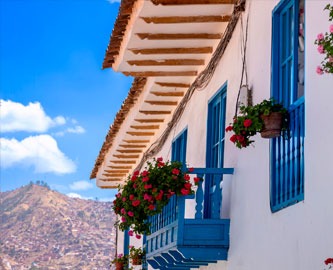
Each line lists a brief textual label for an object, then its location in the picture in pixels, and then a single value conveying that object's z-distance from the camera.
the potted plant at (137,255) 16.86
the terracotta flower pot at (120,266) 19.09
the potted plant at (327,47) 6.76
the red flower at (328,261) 7.14
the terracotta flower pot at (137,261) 16.84
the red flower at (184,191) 10.53
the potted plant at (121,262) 19.00
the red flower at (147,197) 11.04
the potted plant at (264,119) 8.90
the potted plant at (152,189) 10.70
